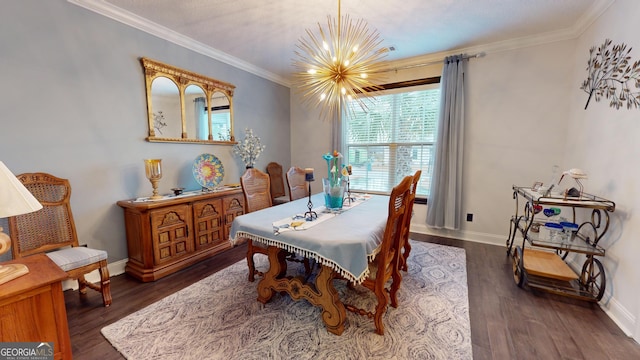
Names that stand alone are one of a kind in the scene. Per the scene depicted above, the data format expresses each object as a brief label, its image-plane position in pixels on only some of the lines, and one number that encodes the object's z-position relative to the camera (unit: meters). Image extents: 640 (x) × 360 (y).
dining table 1.48
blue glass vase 2.22
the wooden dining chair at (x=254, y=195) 2.30
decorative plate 3.14
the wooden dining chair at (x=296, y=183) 2.89
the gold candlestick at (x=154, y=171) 2.57
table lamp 1.14
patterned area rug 1.58
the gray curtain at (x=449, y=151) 3.37
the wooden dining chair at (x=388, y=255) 1.57
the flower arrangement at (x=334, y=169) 2.13
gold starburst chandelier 1.95
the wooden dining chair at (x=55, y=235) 1.86
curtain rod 3.29
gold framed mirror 2.77
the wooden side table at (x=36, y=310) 1.13
